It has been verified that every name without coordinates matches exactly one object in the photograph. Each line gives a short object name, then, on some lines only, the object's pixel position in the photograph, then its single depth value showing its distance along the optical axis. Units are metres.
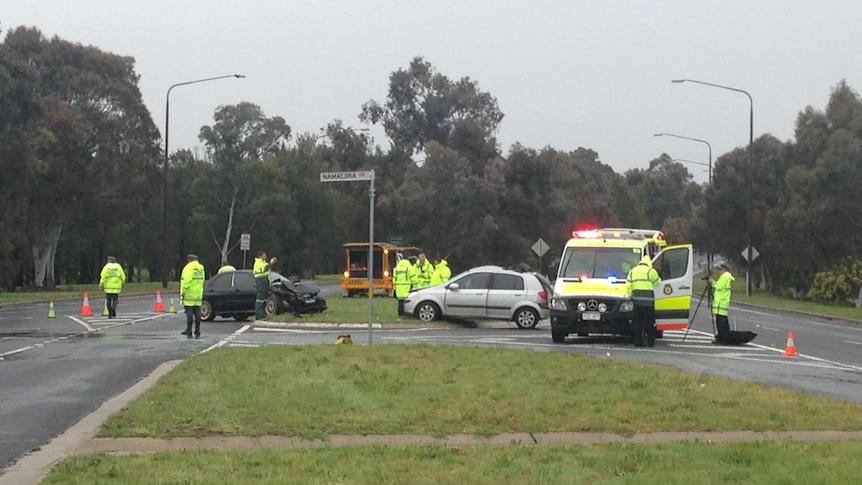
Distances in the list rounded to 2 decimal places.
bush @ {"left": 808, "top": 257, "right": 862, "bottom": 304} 58.19
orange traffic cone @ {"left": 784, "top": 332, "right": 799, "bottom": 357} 20.04
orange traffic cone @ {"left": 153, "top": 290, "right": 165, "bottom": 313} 33.58
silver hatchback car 27.16
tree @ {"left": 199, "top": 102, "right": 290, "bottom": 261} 76.69
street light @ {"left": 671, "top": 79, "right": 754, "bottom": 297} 53.50
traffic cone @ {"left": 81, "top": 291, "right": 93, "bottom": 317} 30.81
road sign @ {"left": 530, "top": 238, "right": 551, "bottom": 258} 53.00
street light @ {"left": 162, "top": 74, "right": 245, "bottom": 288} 52.31
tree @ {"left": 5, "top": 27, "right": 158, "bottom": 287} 56.41
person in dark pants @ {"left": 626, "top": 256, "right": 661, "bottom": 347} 21.11
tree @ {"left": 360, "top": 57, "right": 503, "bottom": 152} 83.31
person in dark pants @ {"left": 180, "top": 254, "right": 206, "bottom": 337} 21.98
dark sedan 28.75
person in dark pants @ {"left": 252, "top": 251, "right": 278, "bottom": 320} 27.95
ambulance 21.69
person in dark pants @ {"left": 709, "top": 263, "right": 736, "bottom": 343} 22.45
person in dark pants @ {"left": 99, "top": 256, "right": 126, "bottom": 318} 29.09
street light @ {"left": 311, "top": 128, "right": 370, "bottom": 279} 77.81
